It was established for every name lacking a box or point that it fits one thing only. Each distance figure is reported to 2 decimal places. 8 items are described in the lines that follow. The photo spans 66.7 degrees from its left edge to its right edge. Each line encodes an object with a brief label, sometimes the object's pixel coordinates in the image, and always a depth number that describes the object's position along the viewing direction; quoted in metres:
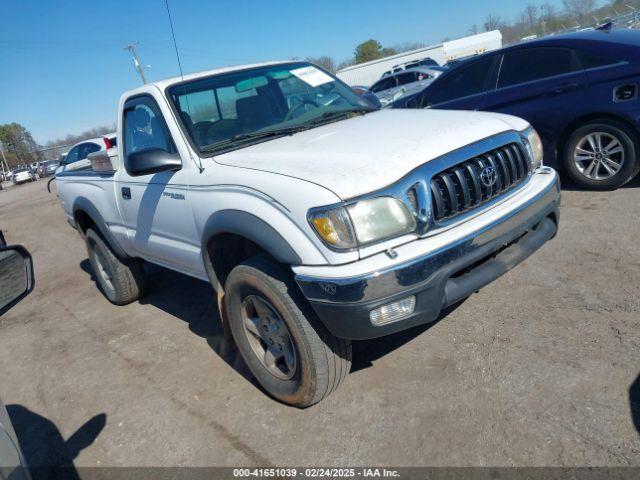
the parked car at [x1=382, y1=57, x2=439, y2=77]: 26.50
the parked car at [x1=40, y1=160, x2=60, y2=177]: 43.94
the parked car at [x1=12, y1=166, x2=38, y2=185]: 43.12
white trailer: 39.06
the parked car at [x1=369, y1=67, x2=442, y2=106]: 17.72
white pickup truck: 2.29
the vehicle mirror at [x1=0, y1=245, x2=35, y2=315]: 1.67
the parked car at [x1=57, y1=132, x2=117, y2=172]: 12.99
